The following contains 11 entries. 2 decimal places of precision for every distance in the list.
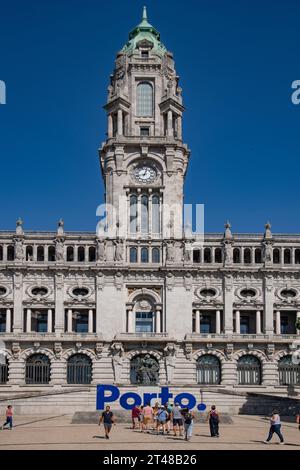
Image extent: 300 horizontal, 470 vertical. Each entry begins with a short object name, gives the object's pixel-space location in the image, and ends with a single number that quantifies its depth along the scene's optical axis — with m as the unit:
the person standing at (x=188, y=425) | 47.09
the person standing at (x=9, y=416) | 55.41
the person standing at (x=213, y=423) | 49.59
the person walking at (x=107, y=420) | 47.12
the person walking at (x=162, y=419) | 51.31
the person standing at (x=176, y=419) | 50.53
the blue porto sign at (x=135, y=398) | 69.38
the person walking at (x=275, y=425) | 45.84
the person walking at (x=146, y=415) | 53.33
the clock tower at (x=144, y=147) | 96.06
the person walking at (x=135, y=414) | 55.66
